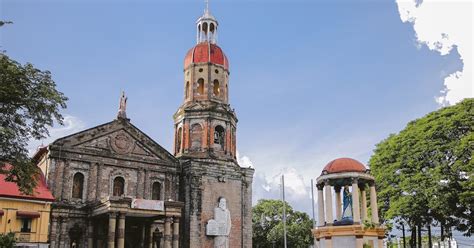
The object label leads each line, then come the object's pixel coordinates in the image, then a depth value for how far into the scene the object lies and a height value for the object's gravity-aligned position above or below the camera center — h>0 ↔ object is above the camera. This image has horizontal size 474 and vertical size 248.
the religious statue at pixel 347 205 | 23.73 +1.61
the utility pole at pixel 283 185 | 47.18 +5.13
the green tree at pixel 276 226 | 55.38 +1.44
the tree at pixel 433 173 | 31.40 +4.43
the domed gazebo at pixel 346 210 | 22.66 +1.37
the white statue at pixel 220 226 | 32.78 +0.83
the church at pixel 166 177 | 29.75 +4.04
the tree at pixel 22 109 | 17.44 +4.86
